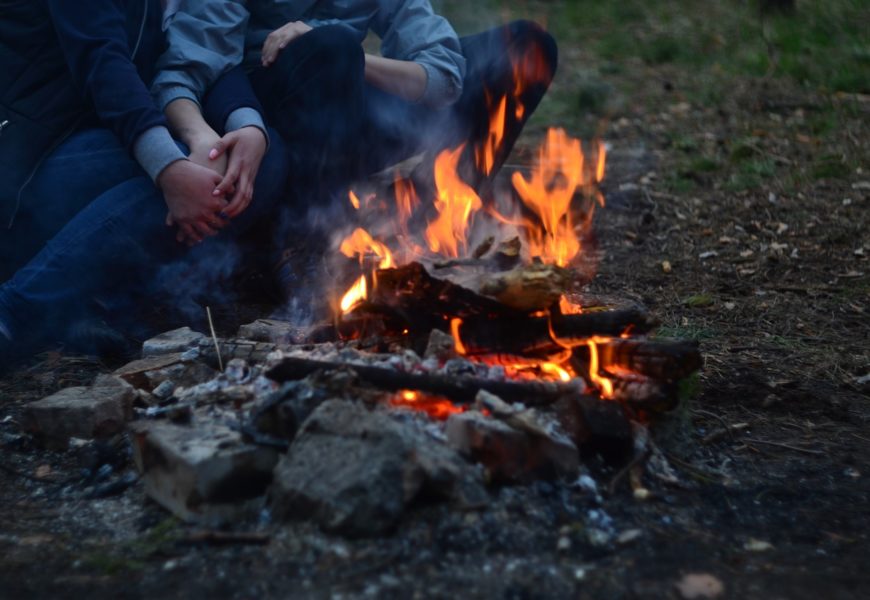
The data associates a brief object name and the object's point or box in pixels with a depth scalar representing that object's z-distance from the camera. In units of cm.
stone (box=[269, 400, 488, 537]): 205
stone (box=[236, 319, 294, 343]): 303
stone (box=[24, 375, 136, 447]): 263
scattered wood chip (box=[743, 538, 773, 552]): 218
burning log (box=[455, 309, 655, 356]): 264
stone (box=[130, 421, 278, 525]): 216
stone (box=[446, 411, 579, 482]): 224
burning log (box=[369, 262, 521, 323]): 260
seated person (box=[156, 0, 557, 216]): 348
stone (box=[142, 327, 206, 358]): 302
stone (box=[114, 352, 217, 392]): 283
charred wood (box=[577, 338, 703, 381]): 252
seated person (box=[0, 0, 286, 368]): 304
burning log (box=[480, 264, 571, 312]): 252
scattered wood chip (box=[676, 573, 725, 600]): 194
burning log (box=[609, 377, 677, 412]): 255
